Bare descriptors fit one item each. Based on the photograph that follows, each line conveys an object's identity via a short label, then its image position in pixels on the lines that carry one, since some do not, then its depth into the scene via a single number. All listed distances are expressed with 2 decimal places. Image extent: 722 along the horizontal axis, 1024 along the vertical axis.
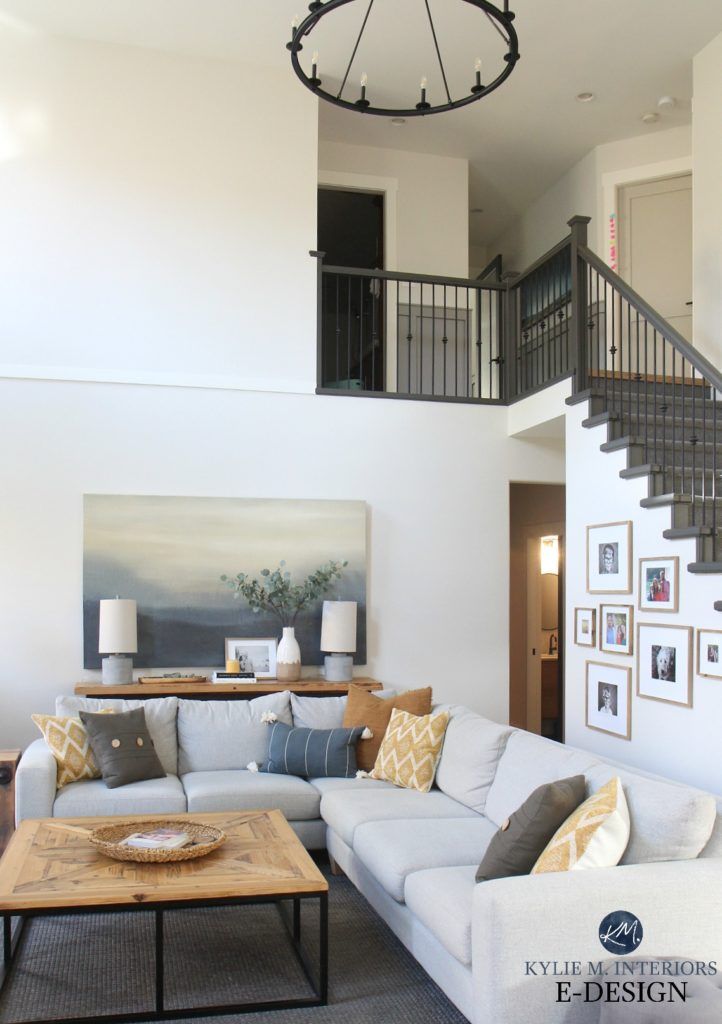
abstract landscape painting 6.78
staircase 5.22
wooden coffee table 3.41
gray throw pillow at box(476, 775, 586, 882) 3.33
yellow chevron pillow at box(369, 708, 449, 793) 5.14
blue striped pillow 5.50
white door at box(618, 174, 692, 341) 8.62
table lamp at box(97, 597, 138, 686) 6.46
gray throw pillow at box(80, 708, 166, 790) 5.20
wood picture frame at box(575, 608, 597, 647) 6.02
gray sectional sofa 2.97
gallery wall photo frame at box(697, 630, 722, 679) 4.72
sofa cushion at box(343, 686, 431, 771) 5.60
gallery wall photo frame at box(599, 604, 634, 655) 5.61
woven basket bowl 3.79
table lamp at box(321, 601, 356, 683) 6.86
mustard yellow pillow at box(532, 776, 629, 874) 3.17
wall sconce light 9.84
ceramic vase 6.77
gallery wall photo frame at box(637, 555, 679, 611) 5.14
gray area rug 3.55
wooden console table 6.35
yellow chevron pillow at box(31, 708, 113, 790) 5.22
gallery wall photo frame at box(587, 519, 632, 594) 5.65
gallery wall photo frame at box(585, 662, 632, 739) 5.58
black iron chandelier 3.78
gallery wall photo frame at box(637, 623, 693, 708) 4.98
